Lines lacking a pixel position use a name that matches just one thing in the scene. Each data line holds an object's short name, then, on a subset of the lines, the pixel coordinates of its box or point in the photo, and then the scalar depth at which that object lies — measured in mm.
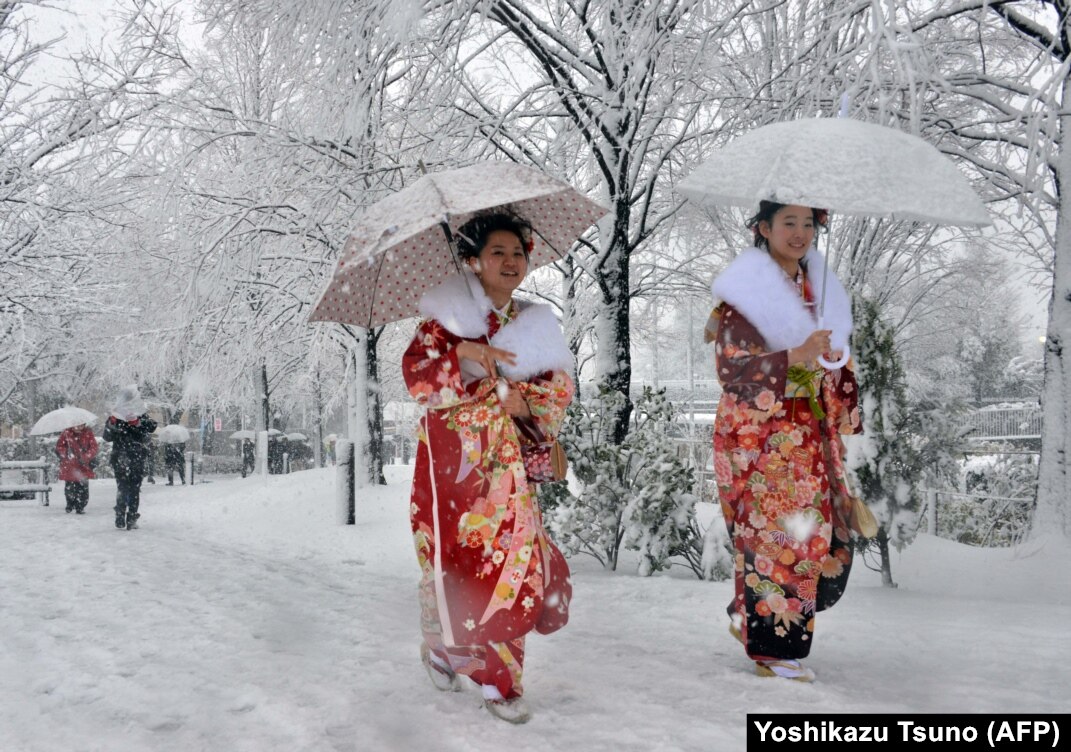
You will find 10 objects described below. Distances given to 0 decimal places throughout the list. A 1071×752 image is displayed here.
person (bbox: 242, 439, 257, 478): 31181
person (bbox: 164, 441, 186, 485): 23123
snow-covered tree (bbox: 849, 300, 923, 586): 5105
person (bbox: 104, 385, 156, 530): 10586
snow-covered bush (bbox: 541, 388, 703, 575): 5719
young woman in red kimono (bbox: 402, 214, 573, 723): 2914
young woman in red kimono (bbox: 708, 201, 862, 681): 3162
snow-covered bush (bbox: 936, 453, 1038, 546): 9125
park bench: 14672
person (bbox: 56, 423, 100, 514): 13055
